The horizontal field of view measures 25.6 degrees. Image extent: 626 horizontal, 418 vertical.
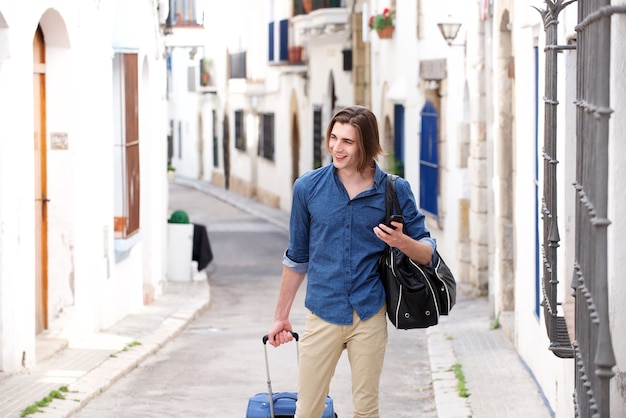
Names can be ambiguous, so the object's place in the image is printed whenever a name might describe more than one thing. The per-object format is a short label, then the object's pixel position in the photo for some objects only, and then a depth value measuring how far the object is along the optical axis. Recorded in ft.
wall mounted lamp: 51.08
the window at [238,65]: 129.70
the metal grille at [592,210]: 12.80
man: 18.84
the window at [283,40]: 107.34
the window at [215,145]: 149.67
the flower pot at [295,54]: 105.81
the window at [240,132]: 133.28
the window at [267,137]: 119.24
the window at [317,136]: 98.12
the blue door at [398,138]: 69.87
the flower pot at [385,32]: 70.79
